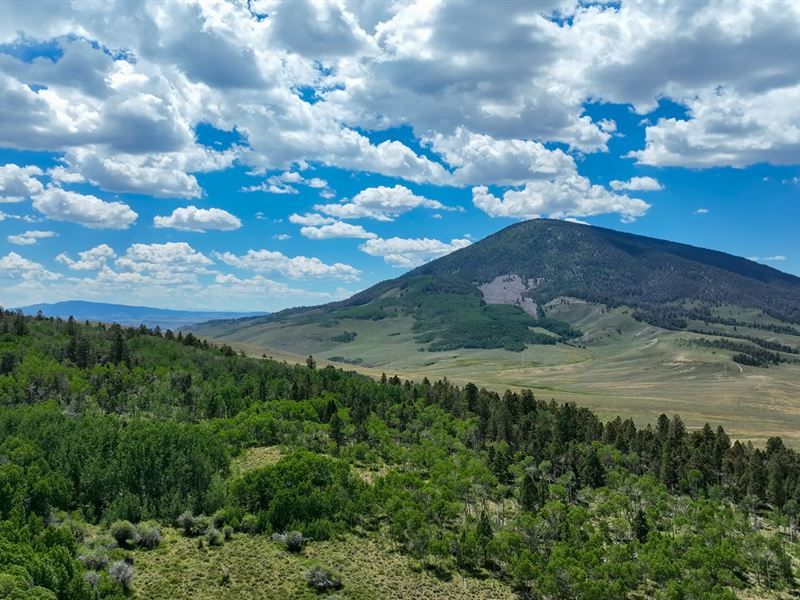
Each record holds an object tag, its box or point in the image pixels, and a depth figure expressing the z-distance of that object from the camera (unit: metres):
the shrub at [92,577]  70.00
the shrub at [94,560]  77.12
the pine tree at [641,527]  111.38
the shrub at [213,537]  93.19
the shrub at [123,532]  88.81
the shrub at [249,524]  99.69
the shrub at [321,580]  82.31
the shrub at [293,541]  94.25
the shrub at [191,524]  96.38
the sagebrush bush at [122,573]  75.50
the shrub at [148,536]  89.25
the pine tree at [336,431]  159.88
